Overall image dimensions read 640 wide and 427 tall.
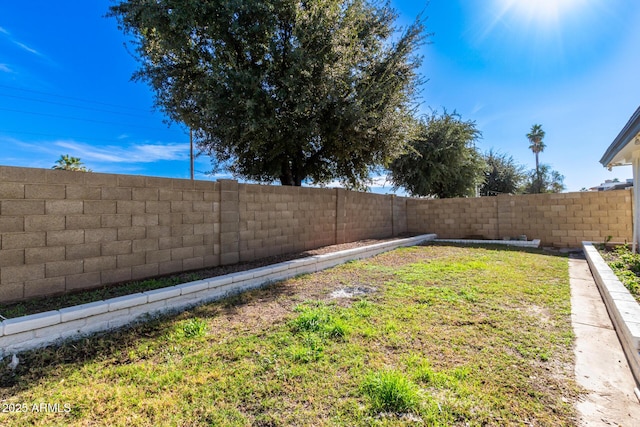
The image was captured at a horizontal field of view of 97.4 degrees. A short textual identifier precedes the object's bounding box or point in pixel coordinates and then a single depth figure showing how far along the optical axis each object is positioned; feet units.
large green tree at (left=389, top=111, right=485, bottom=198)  41.98
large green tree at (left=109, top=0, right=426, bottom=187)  18.88
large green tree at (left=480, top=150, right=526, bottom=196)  60.13
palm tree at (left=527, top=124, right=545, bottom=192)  102.99
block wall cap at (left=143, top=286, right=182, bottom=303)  10.74
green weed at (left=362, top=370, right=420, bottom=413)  5.88
